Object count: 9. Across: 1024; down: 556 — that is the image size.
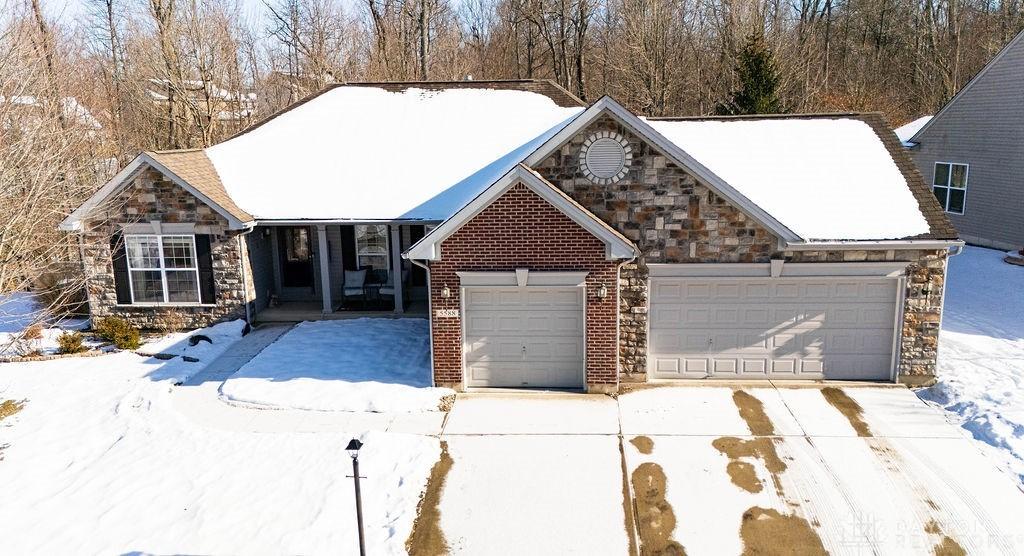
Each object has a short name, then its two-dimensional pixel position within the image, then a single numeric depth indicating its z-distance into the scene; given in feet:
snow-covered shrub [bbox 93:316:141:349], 51.88
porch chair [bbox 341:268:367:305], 60.13
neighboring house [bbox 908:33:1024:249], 74.69
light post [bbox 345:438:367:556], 25.55
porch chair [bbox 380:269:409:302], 60.85
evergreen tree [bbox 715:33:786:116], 96.12
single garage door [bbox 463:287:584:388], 41.50
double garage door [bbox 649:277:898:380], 42.27
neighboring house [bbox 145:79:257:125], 96.84
